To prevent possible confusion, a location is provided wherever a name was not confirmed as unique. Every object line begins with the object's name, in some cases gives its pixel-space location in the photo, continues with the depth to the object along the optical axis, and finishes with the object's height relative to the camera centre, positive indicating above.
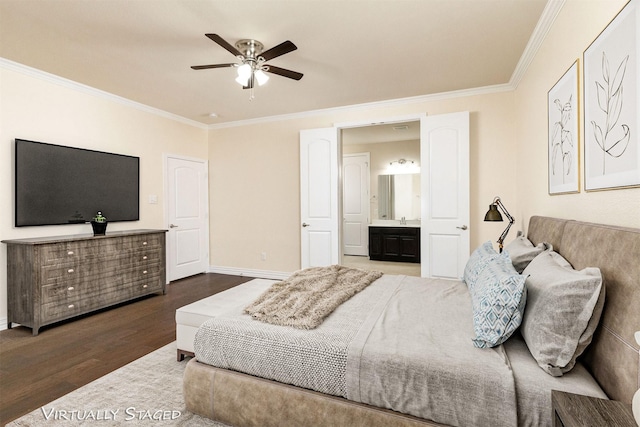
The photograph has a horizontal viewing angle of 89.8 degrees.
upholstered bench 2.27 -0.72
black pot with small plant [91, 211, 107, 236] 3.65 -0.13
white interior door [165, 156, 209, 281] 5.01 -0.07
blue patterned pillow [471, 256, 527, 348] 1.38 -0.44
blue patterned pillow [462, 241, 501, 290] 2.14 -0.37
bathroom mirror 7.19 +0.34
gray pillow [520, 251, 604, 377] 1.21 -0.42
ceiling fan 2.58 +1.26
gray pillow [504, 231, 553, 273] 1.98 -0.28
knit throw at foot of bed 1.79 -0.56
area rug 1.76 -1.13
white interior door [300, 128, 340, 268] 4.64 +0.22
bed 1.17 -0.65
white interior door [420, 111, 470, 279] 3.97 +0.21
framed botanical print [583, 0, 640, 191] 1.31 +0.48
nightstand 0.88 -0.58
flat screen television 3.26 +0.33
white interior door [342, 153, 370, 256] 7.44 +0.21
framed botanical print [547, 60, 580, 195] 1.90 +0.50
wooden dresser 2.99 -0.64
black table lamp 3.11 -0.04
